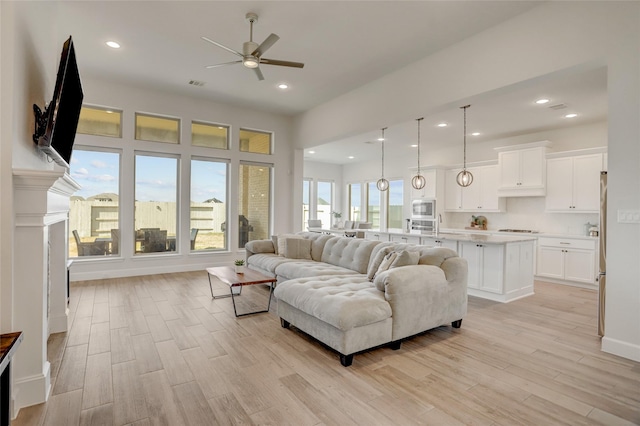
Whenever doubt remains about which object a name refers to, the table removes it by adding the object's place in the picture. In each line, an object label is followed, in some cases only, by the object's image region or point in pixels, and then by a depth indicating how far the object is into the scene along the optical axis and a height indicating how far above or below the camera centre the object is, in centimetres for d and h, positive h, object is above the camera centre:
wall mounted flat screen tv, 221 +71
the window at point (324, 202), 1196 +32
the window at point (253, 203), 710 +16
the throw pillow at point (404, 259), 333 -50
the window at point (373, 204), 1129 +23
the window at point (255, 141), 710 +153
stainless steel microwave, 849 +8
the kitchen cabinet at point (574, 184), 595 +56
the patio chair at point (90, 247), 556 -68
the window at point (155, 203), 606 +12
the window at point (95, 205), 553 +6
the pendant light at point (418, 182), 621 +56
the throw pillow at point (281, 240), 544 -50
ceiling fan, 348 +170
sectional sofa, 266 -80
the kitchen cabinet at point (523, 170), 657 +90
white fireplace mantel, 200 -46
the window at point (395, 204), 1046 +23
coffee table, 382 -84
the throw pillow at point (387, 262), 341 -55
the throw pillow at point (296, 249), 521 -62
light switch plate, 275 -2
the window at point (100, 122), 554 +152
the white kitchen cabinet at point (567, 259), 575 -87
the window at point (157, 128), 602 +154
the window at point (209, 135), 656 +155
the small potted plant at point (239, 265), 445 -76
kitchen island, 462 -77
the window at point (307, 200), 1158 +37
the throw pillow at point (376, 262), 364 -58
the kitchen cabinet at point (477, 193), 757 +47
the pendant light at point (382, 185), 693 +56
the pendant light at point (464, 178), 561 +59
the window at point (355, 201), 1185 +36
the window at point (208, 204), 660 +11
